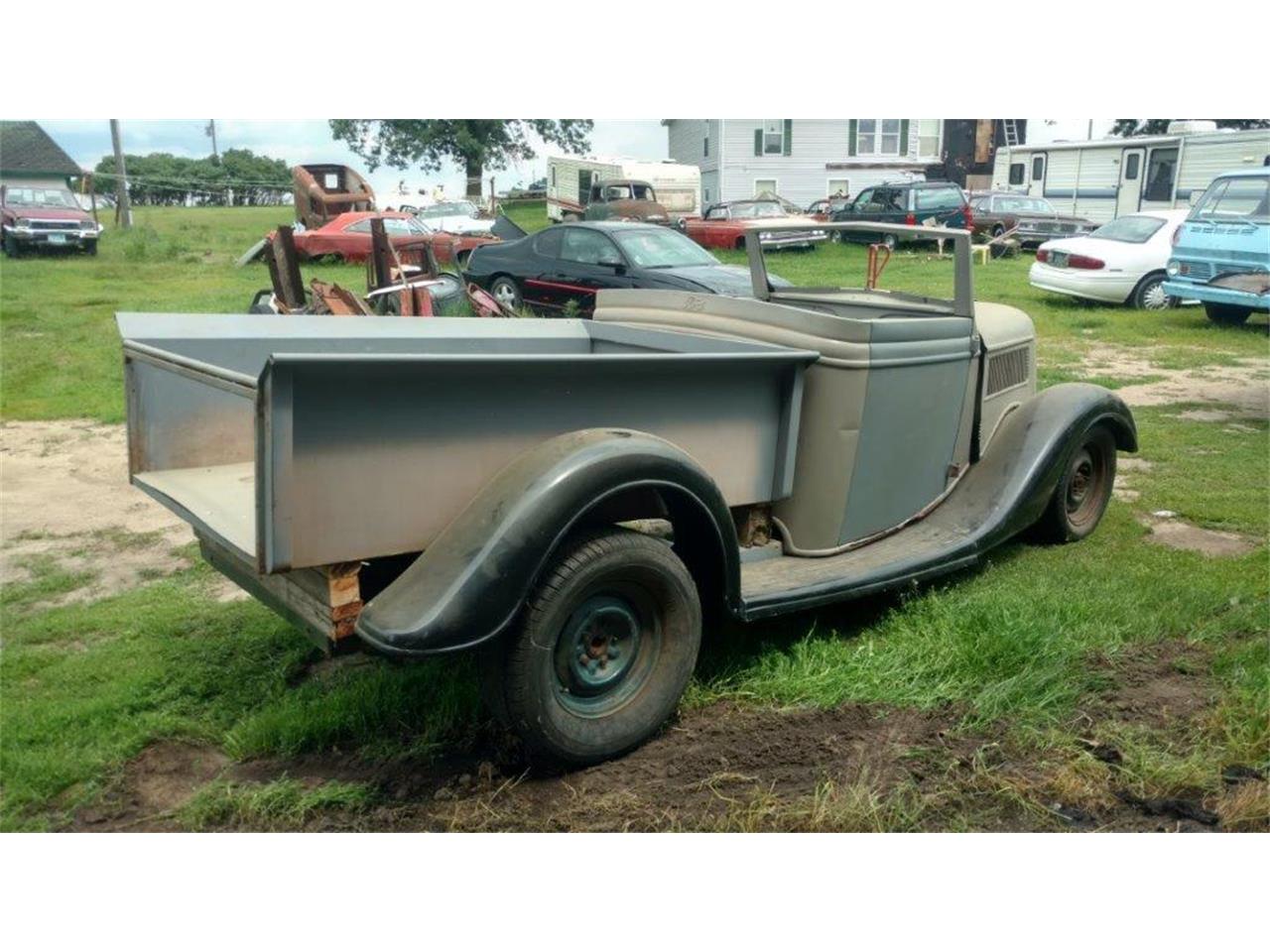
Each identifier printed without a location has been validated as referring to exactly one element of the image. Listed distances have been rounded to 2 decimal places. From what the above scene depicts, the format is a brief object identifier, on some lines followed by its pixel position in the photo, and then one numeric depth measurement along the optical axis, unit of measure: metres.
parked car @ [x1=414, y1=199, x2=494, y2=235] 17.69
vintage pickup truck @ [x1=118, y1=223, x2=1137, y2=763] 2.66
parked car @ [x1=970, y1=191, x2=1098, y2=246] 21.98
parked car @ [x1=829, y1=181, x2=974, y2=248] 20.52
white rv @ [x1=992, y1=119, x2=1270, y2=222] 19.00
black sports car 10.58
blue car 11.56
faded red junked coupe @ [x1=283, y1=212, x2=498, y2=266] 16.11
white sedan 13.73
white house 25.30
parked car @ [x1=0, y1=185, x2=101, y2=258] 14.40
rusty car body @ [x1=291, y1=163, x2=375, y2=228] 16.91
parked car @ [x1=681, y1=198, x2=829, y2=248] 18.80
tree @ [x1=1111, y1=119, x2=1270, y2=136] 26.13
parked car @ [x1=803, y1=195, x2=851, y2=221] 24.34
